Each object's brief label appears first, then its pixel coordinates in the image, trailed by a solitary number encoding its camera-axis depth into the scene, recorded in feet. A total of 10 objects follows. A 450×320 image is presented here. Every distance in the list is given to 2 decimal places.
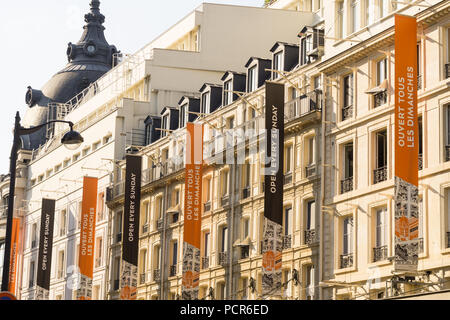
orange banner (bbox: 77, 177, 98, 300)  214.90
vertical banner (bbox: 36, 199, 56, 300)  231.30
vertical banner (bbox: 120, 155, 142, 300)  190.70
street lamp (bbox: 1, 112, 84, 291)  77.97
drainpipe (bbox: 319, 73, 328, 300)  140.46
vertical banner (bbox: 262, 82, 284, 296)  143.54
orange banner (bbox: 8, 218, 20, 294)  260.48
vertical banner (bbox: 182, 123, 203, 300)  169.58
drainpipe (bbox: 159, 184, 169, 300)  192.13
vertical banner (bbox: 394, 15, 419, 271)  115.75
